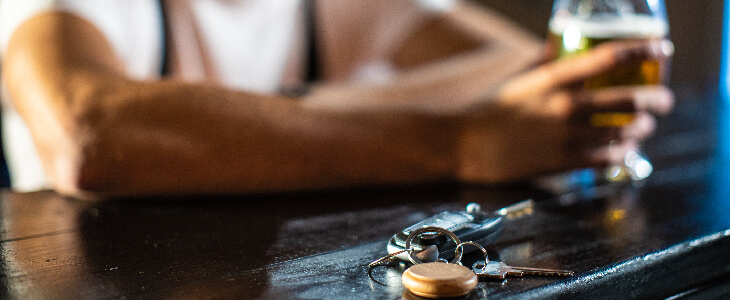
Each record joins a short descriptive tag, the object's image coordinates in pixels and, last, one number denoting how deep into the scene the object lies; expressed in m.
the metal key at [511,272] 0.39
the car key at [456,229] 0.41
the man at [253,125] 0.67
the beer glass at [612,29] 0.73
